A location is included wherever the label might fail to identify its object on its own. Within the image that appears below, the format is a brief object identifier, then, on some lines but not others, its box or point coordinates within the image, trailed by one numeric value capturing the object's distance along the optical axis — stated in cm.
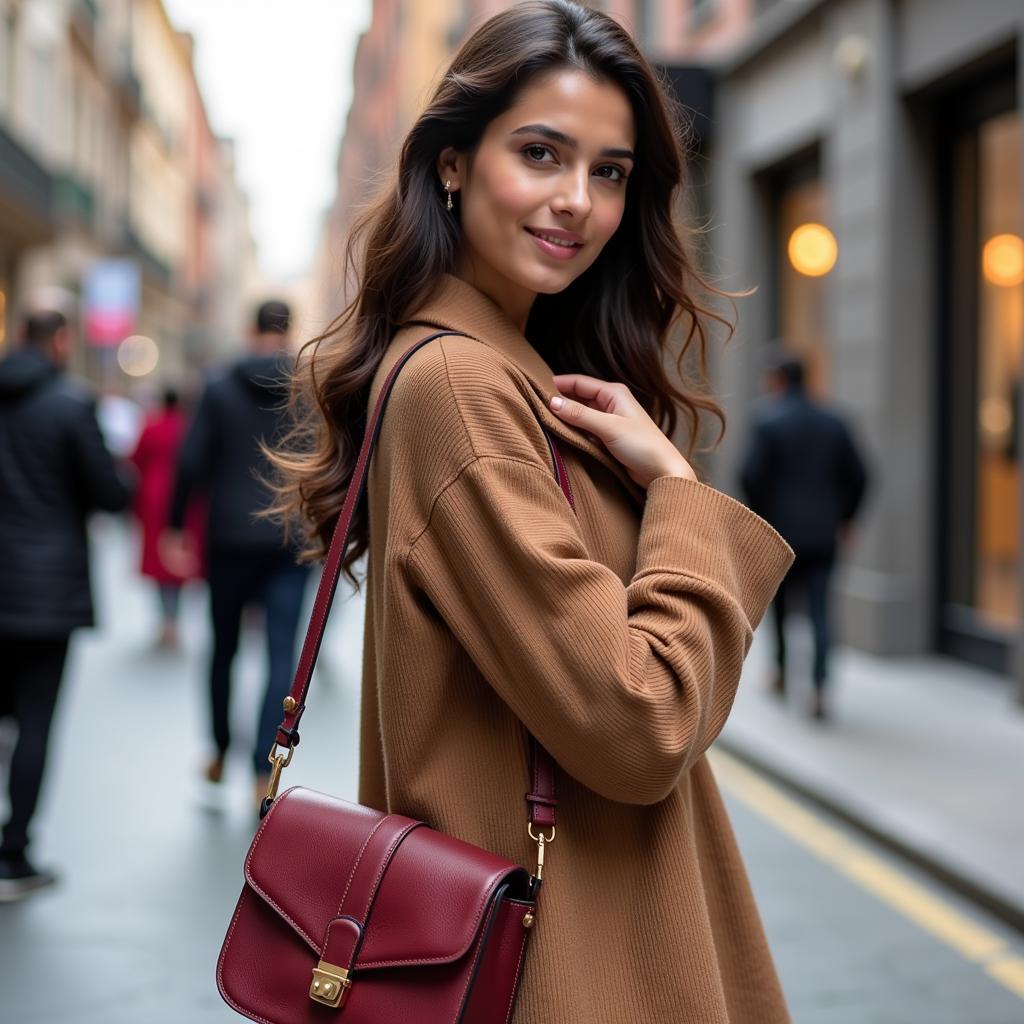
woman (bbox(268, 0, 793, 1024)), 154
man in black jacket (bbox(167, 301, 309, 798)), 580
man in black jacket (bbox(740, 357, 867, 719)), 812
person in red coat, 1136
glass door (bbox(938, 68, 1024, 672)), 893
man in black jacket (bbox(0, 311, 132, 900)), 504
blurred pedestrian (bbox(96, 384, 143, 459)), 1700
